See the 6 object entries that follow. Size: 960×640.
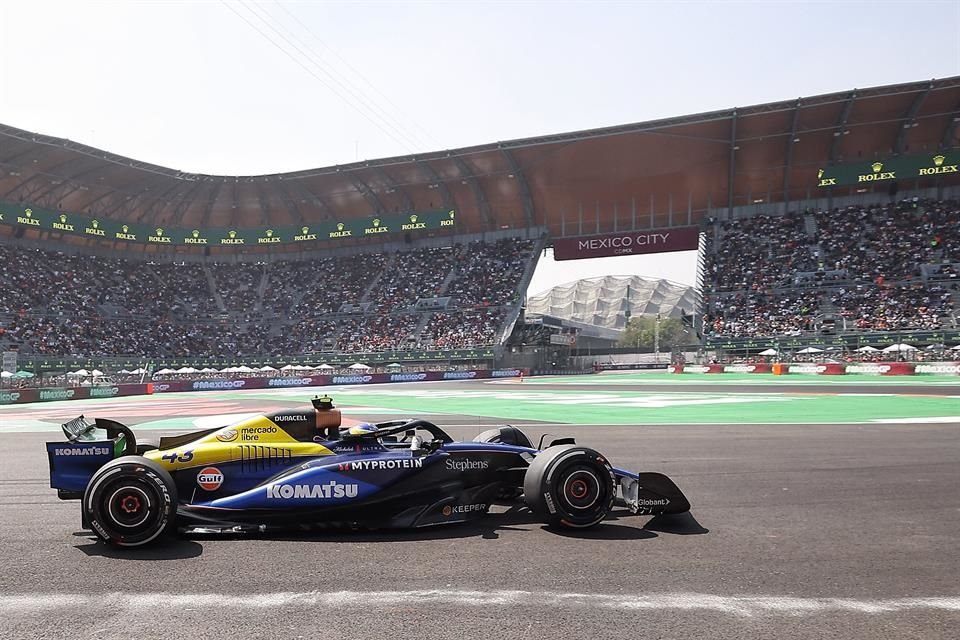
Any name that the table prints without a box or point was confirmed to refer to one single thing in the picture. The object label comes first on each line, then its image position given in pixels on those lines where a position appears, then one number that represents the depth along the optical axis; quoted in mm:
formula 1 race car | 4887
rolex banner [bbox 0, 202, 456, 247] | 50625
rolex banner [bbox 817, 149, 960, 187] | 43625
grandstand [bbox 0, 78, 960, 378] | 43531
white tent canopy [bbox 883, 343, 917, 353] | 37094
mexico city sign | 52500
